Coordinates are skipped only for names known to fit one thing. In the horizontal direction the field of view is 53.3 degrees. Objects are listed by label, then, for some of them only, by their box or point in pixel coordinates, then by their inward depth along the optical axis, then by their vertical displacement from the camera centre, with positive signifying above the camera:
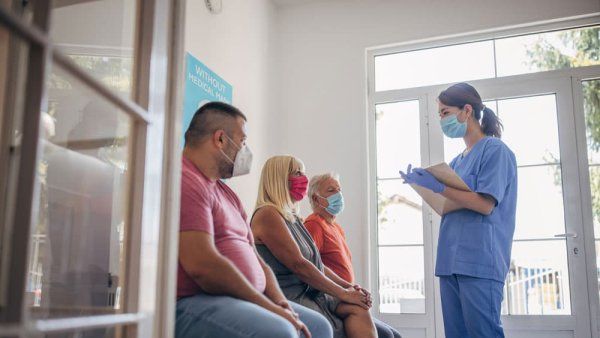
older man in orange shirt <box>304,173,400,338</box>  2.68 +0.13
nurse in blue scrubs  2.52 +0.08
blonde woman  2.21 +0.00
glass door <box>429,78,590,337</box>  3.31 +0.24
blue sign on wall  2.91 +0.85
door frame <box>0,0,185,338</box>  1.05 +0.18
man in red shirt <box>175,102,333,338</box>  1.47 -0.01
